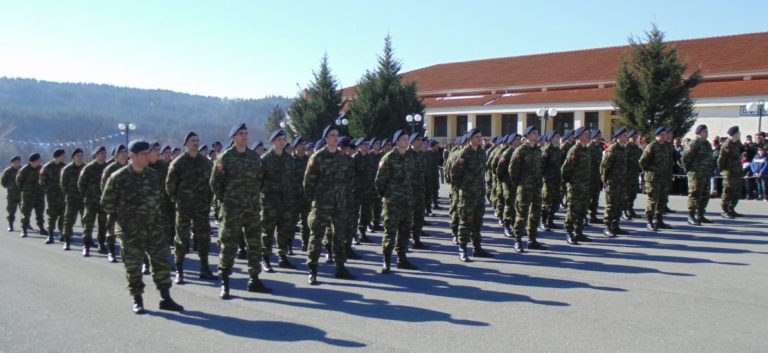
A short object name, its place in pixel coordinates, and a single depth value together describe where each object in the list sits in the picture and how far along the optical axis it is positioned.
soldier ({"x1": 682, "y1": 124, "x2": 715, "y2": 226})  12.84
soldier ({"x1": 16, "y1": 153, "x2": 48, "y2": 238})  13.55
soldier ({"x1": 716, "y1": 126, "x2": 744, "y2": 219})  13.54
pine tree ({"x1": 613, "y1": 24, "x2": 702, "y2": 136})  28.09
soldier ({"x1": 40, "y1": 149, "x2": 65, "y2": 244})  12.62
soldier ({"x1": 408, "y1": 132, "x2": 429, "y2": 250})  10.50
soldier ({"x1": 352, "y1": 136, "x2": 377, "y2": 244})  11.80
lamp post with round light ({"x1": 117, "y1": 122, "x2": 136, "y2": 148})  33.72
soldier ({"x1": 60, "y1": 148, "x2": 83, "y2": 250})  11.34
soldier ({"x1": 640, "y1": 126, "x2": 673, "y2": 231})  12.24
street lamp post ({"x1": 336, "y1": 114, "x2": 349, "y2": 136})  33.69
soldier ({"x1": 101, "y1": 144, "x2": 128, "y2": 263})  9.50
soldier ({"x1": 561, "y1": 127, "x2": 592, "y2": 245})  10.94
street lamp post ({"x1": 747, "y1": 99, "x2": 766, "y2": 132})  24.34
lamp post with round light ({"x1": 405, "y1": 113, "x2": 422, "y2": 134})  31.97
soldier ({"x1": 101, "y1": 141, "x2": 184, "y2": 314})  6.61
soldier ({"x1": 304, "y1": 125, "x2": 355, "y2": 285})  8.26
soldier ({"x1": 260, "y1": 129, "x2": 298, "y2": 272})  9.15
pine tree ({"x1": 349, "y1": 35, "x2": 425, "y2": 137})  36.03
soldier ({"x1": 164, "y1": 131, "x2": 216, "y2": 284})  8.45
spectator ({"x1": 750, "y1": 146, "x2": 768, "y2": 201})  17.73
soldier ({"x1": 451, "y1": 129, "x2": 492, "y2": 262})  9.57
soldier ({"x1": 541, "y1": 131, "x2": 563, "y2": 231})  11.88
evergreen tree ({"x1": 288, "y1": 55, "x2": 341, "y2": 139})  39.62
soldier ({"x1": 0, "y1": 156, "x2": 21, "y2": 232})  14.49
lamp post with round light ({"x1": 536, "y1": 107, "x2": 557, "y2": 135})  28.61
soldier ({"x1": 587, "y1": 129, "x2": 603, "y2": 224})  12.66
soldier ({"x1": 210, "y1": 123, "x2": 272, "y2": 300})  7.46
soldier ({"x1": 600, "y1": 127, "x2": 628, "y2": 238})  11.58
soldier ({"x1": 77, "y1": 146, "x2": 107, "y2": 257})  10.53
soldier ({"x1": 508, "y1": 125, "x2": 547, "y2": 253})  10.30
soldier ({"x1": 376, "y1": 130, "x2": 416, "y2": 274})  8.78
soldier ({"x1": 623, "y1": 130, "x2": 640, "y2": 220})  13.27
